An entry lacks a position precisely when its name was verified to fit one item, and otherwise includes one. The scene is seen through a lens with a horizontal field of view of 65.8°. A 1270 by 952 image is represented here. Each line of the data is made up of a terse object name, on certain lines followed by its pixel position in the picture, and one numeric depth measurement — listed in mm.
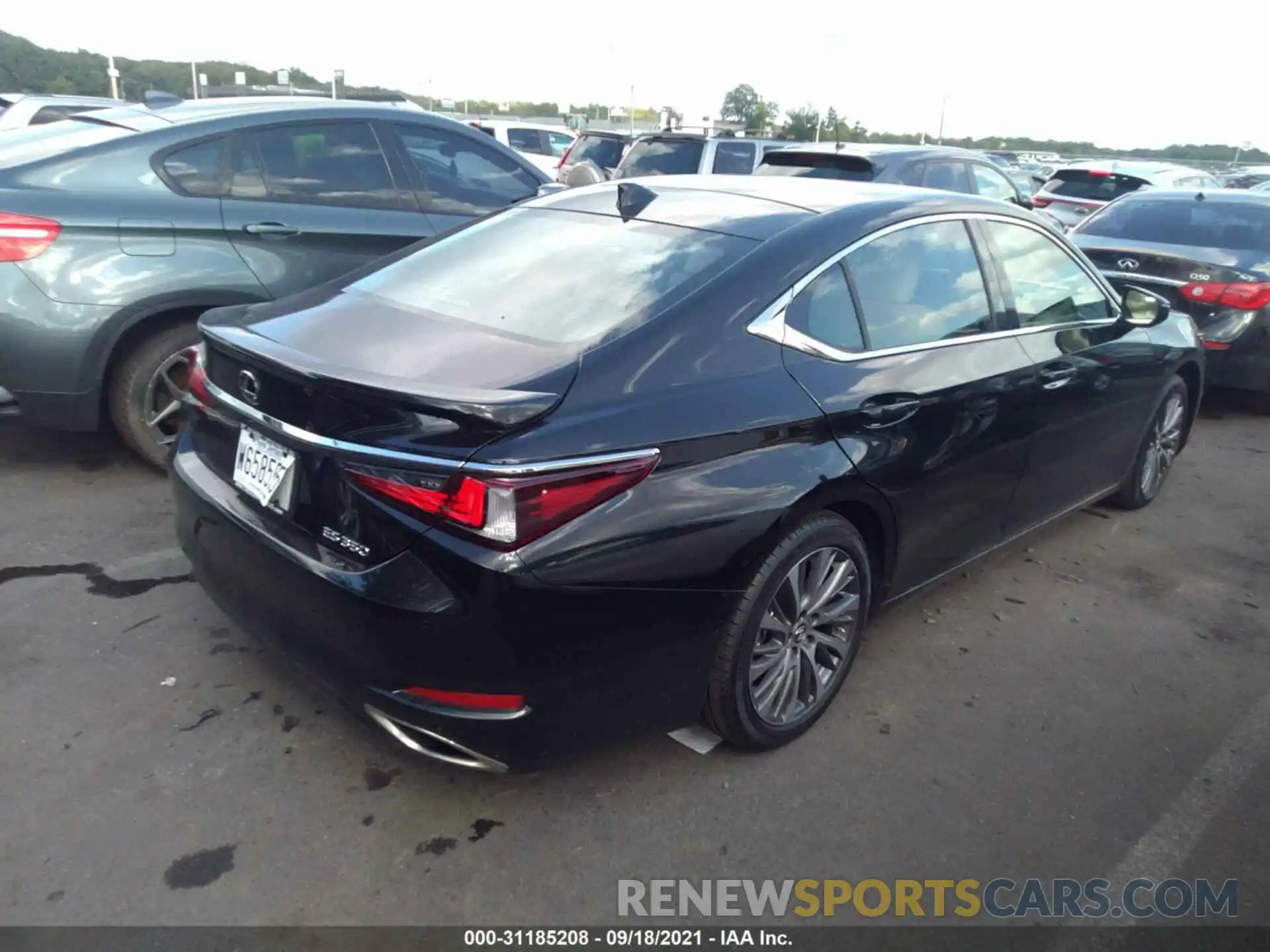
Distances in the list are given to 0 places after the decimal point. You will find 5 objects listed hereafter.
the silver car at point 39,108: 9969
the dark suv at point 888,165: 7902
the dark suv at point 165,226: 4070
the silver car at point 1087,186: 12641
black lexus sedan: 2229
